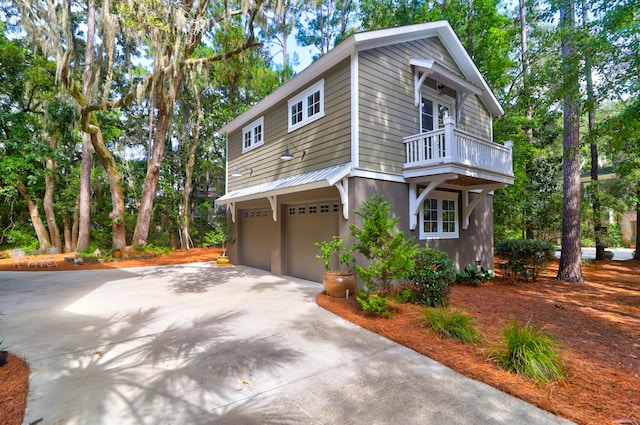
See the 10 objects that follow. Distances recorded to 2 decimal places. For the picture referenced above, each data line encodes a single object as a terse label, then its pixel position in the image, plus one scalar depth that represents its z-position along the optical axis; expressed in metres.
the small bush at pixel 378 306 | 4.76
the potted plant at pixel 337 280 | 6.02
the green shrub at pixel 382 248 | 4.69
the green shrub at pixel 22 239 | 14.92
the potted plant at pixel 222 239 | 11.39
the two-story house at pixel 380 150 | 6.64
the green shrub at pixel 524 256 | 7.73
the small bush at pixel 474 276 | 7.50
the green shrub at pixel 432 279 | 5.34
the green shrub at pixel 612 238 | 12.20
